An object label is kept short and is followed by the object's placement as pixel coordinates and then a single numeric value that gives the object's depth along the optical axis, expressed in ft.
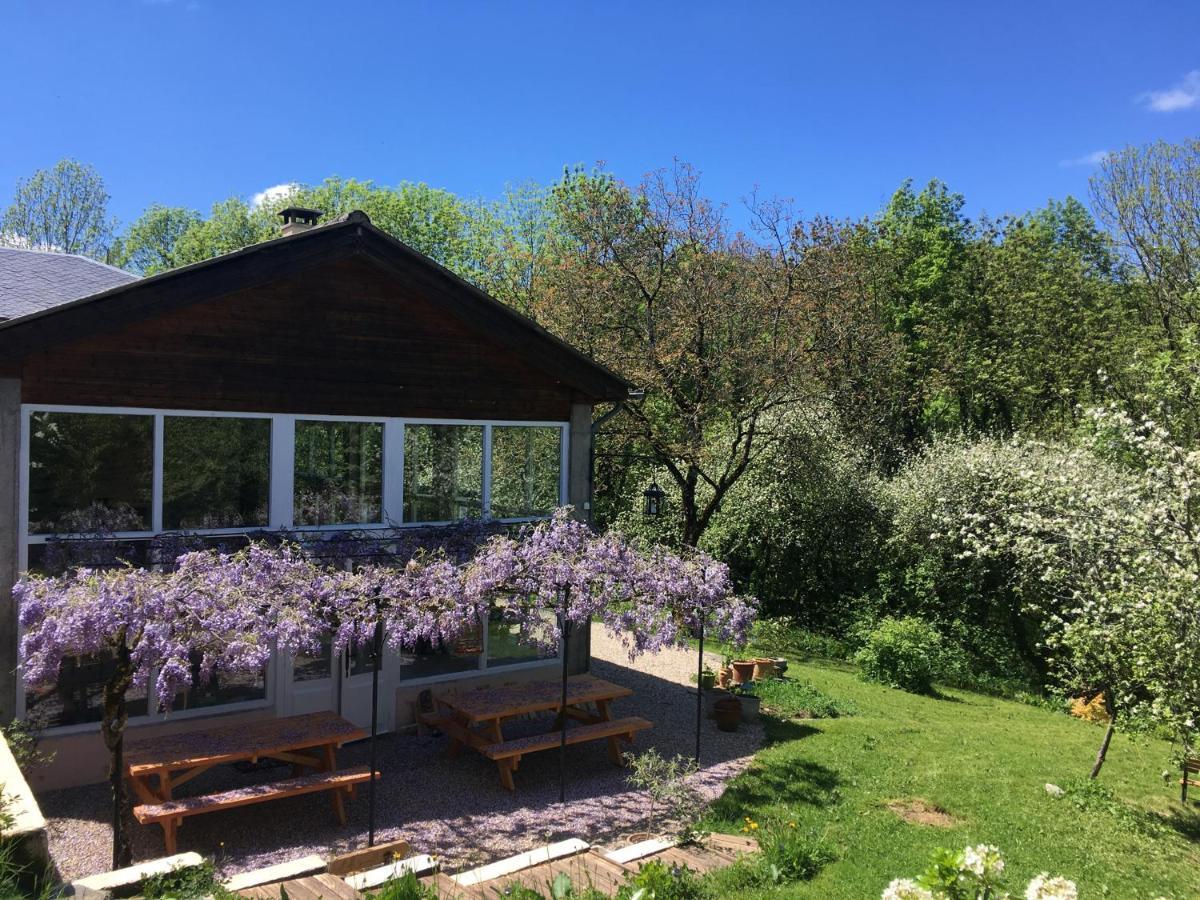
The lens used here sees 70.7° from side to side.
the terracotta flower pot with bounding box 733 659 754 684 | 48.96
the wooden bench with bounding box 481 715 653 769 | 32.33
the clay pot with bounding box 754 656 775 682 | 50.49
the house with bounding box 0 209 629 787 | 29.04
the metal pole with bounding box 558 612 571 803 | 30.78
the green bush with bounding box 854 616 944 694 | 54.90
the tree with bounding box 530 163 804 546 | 64.69
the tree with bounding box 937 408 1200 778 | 27.35
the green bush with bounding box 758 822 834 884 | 23.61
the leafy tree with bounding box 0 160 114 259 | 135.44
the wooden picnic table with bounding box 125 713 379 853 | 25.95
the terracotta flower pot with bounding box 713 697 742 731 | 40.47
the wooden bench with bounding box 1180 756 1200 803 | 35.19
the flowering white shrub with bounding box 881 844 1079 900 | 12.53
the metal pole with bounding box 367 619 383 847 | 26.07
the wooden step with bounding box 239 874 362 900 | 19.08
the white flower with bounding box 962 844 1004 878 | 12.59
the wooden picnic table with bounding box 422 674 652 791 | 32.91
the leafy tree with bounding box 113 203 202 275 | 146.82
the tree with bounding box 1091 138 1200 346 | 79.20
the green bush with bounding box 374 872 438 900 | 17.29
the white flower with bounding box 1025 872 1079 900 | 12.04
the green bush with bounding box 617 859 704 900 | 18.40
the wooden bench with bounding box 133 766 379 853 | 25.20
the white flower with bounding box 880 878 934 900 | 12.35
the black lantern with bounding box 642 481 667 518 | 53.42
